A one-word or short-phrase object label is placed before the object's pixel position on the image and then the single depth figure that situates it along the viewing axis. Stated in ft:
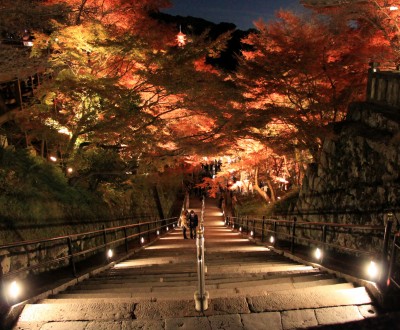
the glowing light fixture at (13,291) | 16.56
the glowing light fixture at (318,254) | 23.66
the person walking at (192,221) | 53.94
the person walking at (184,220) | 55.38
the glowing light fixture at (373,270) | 16.98
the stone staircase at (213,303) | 14.79
